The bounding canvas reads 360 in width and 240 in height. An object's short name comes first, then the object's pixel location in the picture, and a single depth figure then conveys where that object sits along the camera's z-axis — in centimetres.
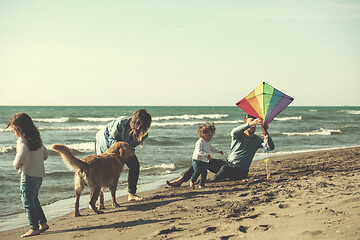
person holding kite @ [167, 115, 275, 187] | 695
